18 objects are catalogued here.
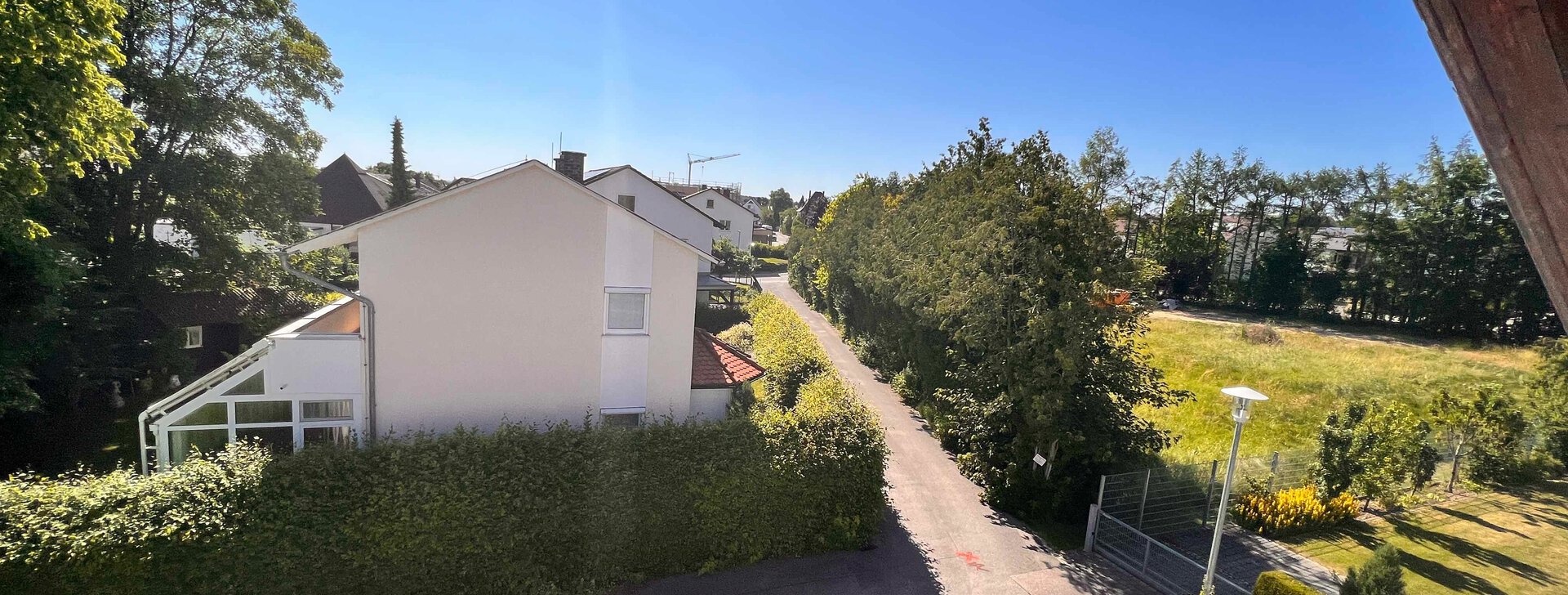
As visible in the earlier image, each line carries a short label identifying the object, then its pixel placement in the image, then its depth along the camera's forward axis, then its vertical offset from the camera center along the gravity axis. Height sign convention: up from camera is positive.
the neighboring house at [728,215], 57.78 +3.30
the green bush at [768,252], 69.12 +0.12
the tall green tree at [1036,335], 11.88 -1.28
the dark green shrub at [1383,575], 8.23 -3.66
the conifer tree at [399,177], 41.28 +3.42
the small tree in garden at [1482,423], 15.14 -2.99
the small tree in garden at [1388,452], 13.05 -3.29
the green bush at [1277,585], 8.77 -4.15
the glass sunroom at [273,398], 9.74 -2.82
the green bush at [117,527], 7.34 -3.80
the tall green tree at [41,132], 9.19 +1.16
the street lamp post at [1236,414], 8.41 -1.76
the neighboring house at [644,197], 36.41 +2.70
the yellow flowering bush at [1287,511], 12.75 -4.53
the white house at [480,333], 10.18 -1.78
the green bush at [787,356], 15.70 -2.68
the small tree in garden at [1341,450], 13.14 -3.32
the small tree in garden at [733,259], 52.28 -0.76
